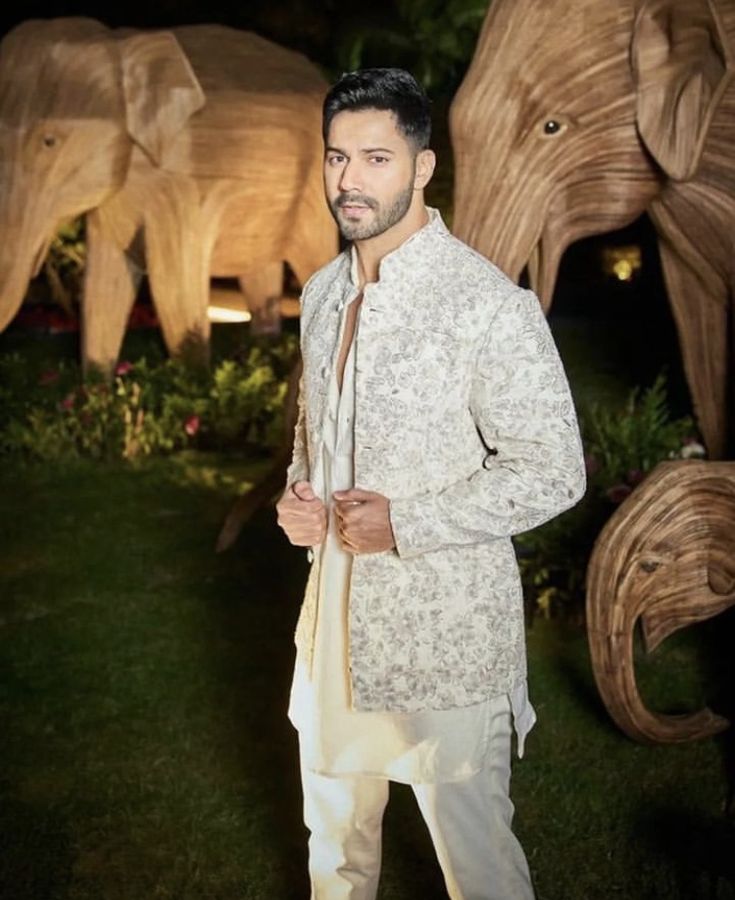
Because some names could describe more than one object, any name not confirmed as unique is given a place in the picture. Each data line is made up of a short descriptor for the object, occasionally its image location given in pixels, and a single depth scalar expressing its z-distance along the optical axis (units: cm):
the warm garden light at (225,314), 1124
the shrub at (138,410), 716
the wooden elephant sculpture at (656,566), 303
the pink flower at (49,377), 756
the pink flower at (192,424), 724
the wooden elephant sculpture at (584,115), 343
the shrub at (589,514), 473
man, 211
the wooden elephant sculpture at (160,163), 664
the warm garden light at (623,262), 1208
